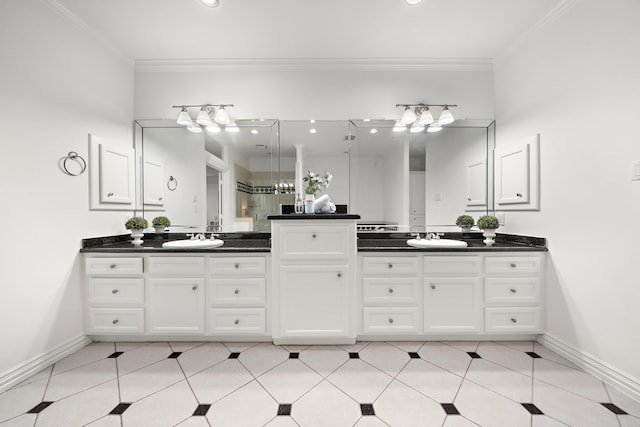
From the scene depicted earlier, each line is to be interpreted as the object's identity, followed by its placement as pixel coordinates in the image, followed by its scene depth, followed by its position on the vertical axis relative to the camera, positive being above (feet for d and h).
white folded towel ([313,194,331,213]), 7.12 +0.23
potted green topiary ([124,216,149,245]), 7.72 -0.48
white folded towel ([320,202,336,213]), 7.14 +0.09
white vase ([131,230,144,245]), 7.76 -0.75
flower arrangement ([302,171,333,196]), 7.61 +0.97
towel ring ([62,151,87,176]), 6.39 +1.34
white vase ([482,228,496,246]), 7.68 -0.75
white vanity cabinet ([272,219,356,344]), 6.50 -1.77
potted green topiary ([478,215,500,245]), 7.70 -0.47
